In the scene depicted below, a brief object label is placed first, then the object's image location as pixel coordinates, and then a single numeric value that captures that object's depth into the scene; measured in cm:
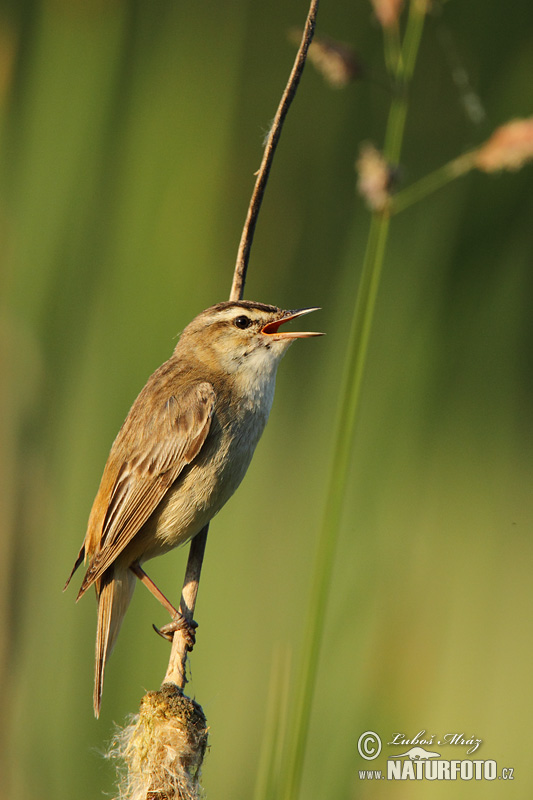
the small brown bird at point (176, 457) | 594
